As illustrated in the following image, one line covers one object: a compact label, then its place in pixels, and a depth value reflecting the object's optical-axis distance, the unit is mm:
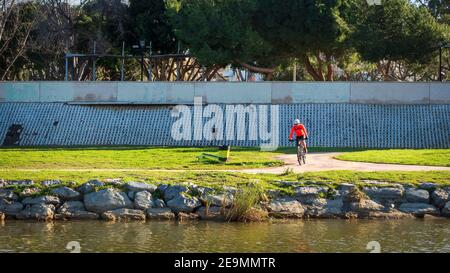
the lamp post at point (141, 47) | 47250
